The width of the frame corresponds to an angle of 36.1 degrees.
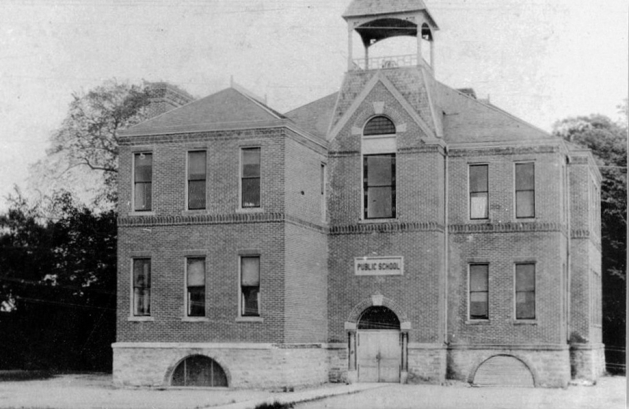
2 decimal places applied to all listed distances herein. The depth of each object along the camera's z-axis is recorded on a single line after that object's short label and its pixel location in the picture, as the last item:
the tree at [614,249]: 43.62
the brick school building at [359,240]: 29.38
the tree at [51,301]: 38.78
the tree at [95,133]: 44.91
